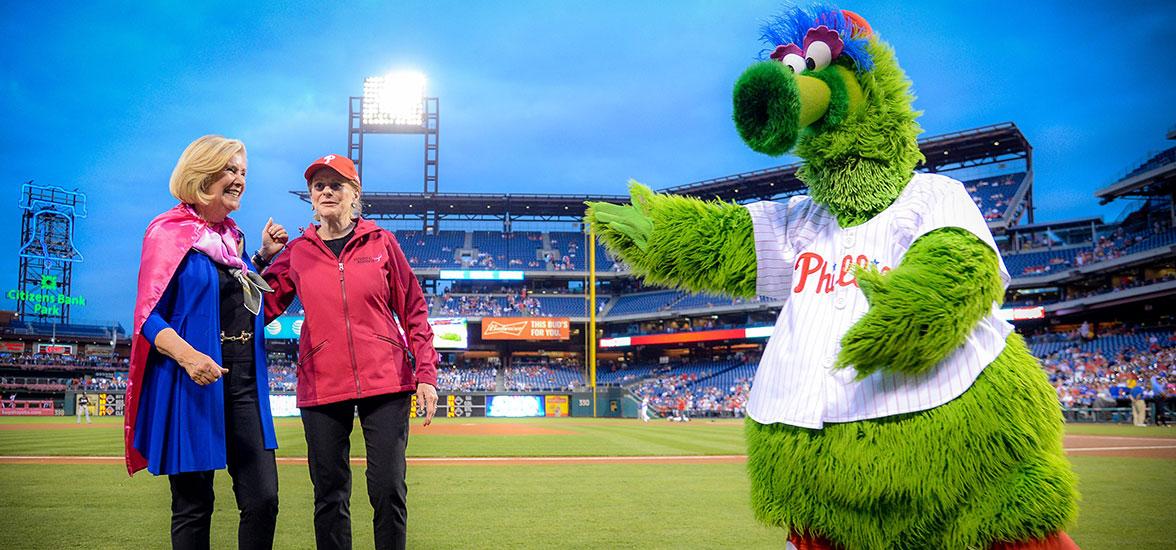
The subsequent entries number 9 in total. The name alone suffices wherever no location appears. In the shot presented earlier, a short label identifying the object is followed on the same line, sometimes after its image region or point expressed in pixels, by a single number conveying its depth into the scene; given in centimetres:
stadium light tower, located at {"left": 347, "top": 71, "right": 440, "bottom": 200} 4831
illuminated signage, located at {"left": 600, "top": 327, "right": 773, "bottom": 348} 4219
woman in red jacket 328
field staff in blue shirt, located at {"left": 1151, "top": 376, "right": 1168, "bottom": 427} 2344
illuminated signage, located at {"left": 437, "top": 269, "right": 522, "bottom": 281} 5022
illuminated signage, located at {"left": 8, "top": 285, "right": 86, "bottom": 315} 5678
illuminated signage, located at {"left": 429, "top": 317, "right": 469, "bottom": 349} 4209
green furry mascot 222
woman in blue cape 277
